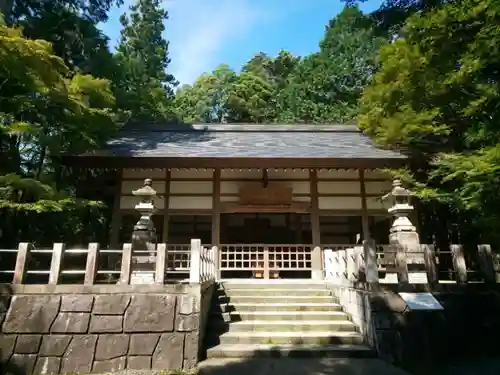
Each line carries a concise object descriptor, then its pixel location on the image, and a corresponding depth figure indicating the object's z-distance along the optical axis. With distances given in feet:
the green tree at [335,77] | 73.87
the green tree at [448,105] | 17.39
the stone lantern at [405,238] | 22.75
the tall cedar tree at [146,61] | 64.90
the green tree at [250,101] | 98.58
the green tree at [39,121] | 24.90
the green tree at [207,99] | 103.50
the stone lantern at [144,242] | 22.26
